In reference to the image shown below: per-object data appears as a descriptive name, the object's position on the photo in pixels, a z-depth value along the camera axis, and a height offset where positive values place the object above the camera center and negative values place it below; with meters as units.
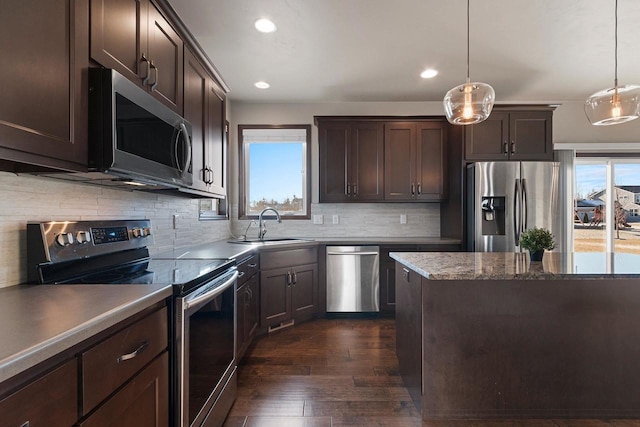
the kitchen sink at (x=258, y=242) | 3.13 -0.29
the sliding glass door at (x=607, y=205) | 3.95 +0.12
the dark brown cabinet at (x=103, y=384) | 0.64 -0.42
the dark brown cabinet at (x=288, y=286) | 2.96 -0.73
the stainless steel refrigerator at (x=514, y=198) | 3.27 +0.17
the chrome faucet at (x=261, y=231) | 3.52 -0.20
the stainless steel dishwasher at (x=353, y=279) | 3.45 -0.71
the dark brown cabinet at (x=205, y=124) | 2.05 +0.65
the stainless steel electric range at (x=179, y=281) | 1.23 -0.29
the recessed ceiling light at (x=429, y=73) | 3.12 +1.42
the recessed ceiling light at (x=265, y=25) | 2.30 +1.41
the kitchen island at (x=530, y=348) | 1.74 -0.74
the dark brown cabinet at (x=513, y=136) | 3.48 +0.86
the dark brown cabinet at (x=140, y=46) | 1.23 +0.78
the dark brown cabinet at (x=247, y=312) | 2.33 -0.80
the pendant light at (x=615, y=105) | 2.04 +0.73
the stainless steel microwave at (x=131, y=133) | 1.19 +0.35
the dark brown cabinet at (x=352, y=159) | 3.70 +0.64
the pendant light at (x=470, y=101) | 2.04 +0.74
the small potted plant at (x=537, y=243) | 1.95 -0.18
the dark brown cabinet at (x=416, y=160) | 3.70 +0.63
